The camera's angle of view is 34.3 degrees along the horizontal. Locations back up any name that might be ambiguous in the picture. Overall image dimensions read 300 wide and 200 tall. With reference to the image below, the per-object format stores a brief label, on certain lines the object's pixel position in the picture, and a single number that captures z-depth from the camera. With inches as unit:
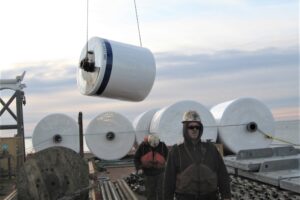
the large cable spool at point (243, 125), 678.5
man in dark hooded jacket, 181.0
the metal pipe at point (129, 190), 382.8
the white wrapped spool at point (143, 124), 818.2
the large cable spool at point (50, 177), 306.7
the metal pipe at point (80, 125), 443.8
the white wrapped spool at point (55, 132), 797.9
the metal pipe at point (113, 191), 394.6
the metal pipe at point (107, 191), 400.4
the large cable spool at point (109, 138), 783.1
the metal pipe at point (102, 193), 403.4
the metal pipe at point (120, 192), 402.9
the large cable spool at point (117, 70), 292.0
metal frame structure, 659.4
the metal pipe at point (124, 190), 398.6
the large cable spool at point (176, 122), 658.2
